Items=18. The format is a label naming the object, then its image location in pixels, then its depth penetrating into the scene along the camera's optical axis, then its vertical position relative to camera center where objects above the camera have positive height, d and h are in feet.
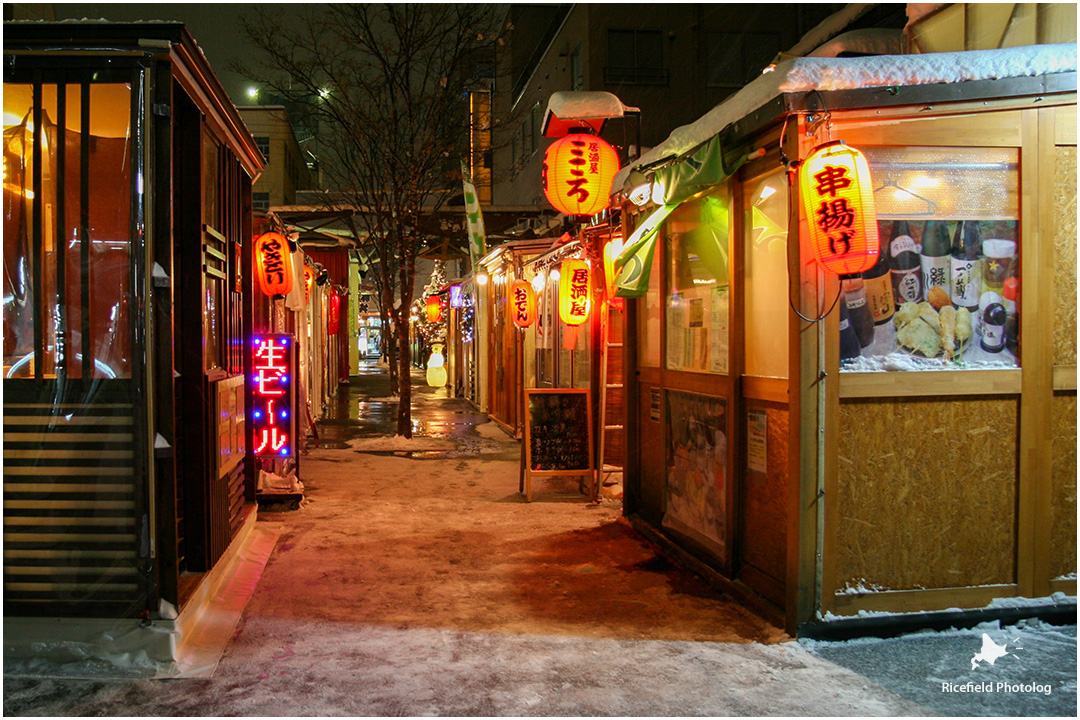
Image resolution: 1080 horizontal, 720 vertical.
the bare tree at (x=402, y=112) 50.06 +16.09
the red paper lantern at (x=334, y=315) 74.90 +2.21
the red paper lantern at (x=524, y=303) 48.78 +2.15
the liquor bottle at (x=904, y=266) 17.39 +1.60
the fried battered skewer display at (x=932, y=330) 17.47 +0.08
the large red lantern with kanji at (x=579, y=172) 32.94 +7.37
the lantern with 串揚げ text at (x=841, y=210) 15.15 +2.62
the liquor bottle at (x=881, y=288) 17.37 +1.08
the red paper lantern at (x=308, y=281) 54.84 +4.28
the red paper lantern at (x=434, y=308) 103.71 +3.95
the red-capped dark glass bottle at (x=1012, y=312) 17.80 +0.51
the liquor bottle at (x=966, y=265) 17.62 +1.64
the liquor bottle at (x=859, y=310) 17.30 +0.56
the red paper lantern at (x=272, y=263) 39.01 +3.93
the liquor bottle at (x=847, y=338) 17.24 -0.10
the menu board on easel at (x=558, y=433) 33.09 -4.43
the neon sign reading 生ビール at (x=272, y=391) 29.76 -2.24
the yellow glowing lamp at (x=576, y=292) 35.12 +2.07
